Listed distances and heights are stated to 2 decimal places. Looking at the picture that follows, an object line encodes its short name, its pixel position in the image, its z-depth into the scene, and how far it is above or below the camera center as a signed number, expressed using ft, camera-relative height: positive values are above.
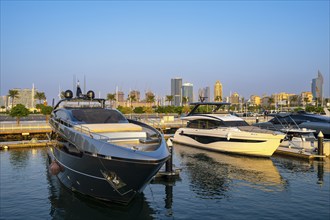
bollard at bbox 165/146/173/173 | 70.38 -13.16
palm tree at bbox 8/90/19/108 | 360.07 +17.53
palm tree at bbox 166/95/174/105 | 443.00 +14.62
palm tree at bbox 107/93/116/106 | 379.55 +14.69
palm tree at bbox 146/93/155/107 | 372.99 +12.14
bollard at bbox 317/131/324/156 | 91.39 -10.92
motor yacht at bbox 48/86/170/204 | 43.93 -6.98
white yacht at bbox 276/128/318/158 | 97.08 -12.49
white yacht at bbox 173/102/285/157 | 95.71 -9.02
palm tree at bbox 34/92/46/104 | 408.01 +15.79
